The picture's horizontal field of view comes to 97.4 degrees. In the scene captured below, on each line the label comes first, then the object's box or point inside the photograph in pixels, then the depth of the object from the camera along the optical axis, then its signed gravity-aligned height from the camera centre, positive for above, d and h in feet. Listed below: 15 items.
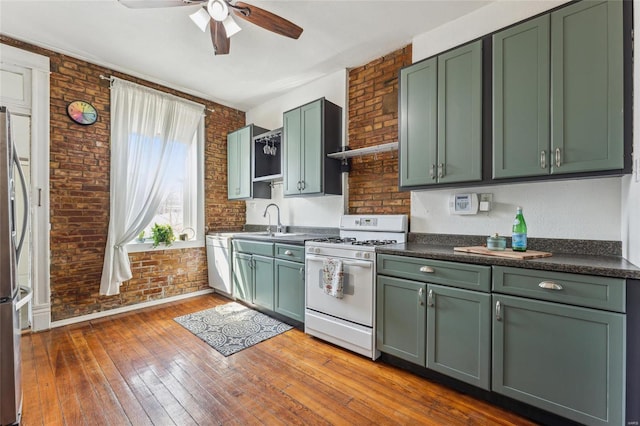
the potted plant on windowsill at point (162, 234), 11.72 -0.98
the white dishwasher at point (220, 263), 12.29 -2.38
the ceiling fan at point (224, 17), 6.39 +4.71
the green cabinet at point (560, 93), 5.18 +2.40
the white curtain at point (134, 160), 10.54 +2.04
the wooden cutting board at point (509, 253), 5.56 -0.88
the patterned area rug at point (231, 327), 8.48 -3.97
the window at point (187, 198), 12.55 +0.64
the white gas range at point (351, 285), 7.50 -2.12
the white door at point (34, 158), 8.97 +1.75
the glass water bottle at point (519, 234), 6.29 -0.51
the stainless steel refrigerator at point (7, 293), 4.78 -1.40
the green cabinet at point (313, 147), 10.25 +2.45
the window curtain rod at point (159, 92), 10.63 +5.01
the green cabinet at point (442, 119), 6.76 +2.41
